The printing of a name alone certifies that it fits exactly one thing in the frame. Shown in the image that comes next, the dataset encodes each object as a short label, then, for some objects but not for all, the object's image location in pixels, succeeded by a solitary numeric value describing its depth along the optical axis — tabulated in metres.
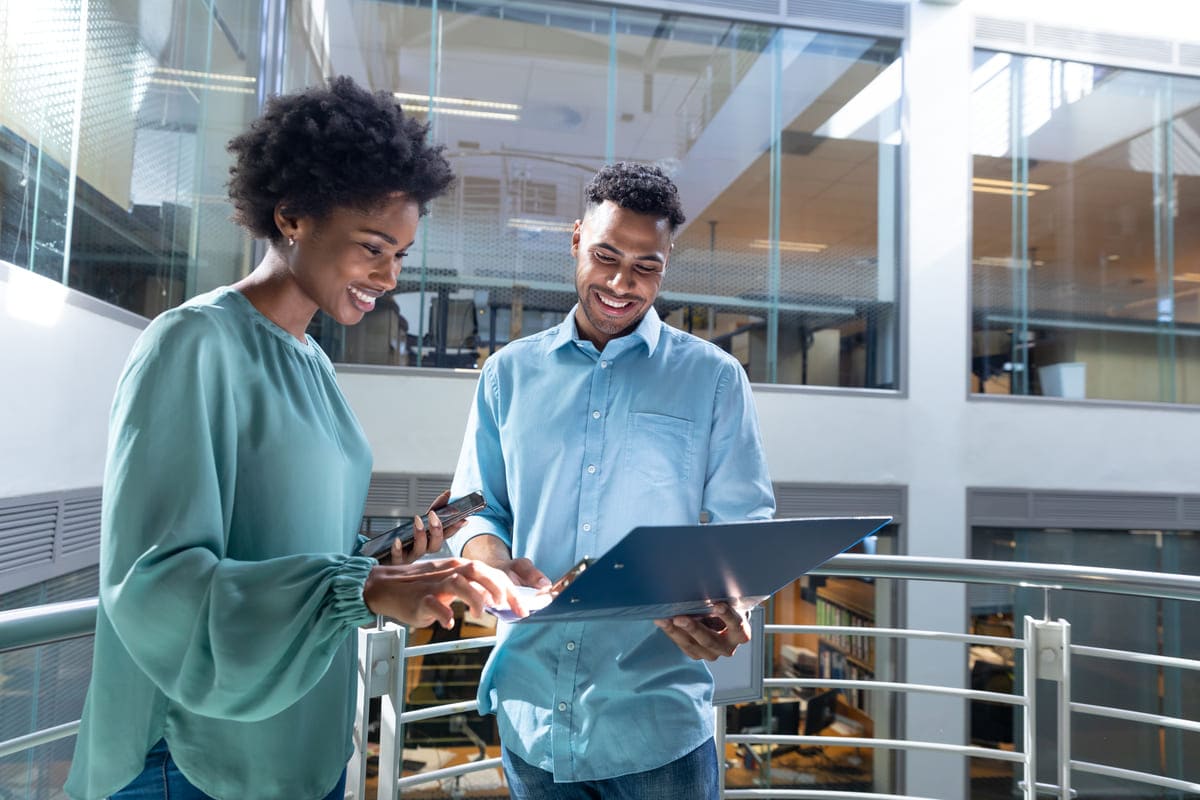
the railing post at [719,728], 1.88
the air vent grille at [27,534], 3.07
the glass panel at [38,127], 2.85
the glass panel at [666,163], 6.11
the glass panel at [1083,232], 6.74
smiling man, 1.20
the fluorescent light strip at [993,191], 6.72
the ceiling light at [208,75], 4.40
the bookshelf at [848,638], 6.39
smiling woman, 0.71
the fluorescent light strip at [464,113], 6.08
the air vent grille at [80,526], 3.51
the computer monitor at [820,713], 6.39
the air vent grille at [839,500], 6.20
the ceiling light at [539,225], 6.21
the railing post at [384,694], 1.56
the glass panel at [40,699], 2.92
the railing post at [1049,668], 1.90
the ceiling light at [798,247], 6.56
